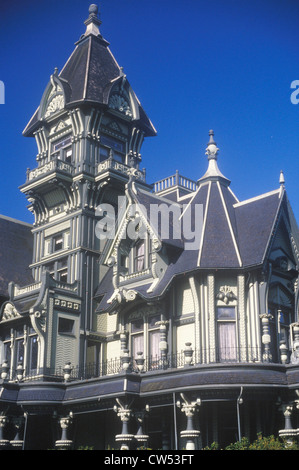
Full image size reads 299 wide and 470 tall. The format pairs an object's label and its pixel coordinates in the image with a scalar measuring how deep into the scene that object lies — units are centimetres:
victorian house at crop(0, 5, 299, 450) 2716
